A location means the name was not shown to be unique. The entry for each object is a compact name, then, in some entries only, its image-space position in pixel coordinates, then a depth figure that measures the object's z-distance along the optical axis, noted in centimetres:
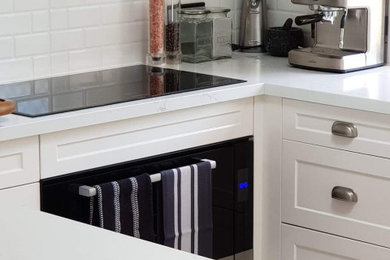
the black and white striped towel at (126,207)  313
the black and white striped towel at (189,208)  331
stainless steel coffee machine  373
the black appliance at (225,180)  329
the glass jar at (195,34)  394
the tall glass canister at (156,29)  381
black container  411
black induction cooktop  319
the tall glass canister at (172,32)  388
